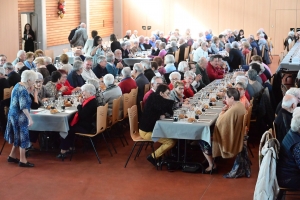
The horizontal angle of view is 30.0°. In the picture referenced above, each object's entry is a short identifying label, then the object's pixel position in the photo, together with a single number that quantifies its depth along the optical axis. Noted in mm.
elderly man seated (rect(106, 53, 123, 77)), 12945
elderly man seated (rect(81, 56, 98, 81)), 11548
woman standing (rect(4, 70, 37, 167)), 7883
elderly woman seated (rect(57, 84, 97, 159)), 8578
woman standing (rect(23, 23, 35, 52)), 18312
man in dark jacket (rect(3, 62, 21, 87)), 10512
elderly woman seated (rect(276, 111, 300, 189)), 6152
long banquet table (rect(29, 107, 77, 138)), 8469
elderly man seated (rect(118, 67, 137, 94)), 10602
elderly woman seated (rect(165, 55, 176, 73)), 12476
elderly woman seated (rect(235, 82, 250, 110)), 8755
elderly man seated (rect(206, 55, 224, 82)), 12789
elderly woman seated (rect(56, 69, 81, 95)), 10024
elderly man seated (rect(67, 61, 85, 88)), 10828
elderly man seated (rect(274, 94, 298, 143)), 7156
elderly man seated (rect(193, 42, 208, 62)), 16250
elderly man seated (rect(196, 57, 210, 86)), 12023
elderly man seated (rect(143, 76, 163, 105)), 9155
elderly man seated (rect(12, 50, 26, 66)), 12422
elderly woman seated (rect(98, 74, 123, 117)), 9523
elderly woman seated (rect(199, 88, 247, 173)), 7746
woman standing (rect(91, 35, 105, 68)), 15203
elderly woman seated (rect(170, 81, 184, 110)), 9117
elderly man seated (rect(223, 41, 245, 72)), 15477
